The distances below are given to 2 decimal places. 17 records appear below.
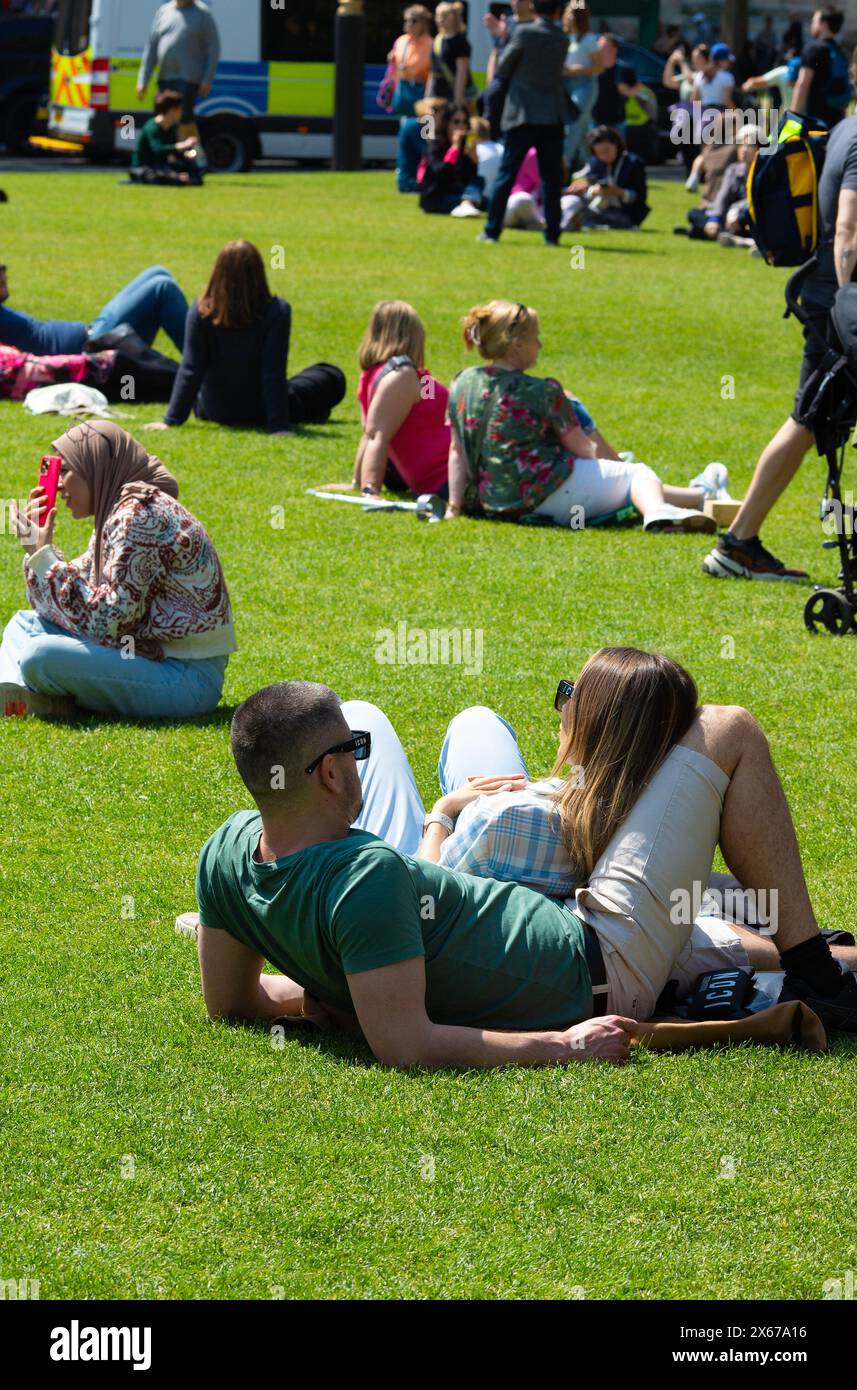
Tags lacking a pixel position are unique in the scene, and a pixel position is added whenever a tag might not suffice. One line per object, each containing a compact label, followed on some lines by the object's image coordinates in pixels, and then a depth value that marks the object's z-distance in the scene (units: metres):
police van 25.84
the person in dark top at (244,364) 11.21
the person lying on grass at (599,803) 4.09
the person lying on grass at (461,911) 3.84
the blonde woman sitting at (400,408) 10.30
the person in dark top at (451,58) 24.72
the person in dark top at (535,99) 19.11
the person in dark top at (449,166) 22.58
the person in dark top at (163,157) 24.17
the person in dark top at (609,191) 22.17
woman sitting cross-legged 6.41
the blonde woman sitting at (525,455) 9.68
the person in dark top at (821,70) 20.52
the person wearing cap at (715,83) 27.58
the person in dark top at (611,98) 26.53
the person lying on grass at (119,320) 12.88
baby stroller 7.81
